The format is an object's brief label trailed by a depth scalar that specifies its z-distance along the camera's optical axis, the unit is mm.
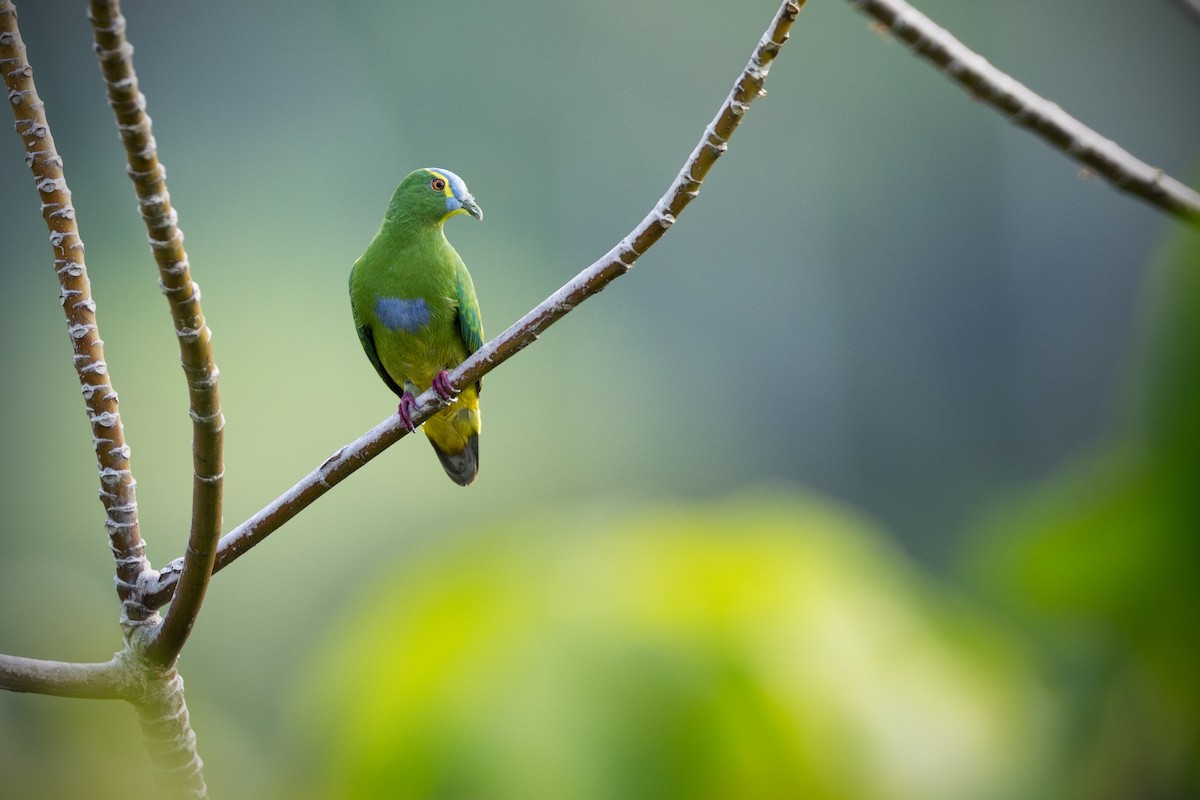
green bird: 6483
